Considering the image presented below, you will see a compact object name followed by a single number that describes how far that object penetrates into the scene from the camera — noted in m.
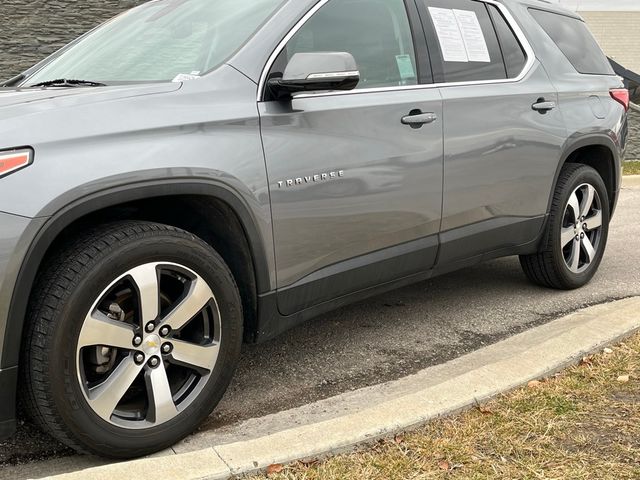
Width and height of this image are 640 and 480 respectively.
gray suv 2.21
